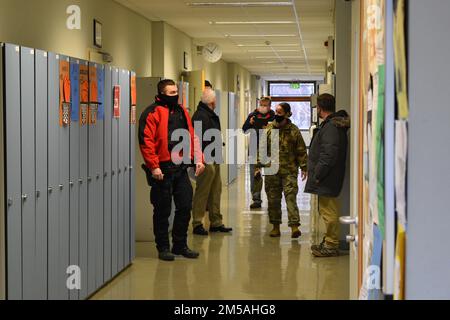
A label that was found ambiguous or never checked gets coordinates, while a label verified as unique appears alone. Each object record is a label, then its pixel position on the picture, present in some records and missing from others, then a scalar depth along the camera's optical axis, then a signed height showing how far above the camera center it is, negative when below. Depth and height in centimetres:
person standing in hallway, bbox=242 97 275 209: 1094 +20
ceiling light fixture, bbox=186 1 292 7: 946 +168
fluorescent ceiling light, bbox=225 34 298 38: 1372 +185
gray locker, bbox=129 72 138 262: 702 -52
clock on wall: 1420 +160
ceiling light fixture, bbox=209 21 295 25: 1164 +177
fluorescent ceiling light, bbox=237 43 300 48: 1581 +193
